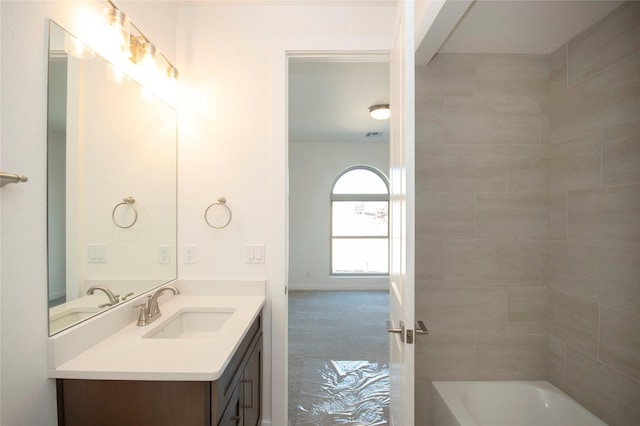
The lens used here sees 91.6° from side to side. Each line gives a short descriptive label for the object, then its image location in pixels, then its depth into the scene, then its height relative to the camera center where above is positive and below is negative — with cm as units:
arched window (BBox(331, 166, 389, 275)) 590 -16
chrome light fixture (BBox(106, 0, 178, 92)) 132 +81
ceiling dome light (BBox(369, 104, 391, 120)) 364 +124
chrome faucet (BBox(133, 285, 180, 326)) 143 -45
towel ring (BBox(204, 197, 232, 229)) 190 -1
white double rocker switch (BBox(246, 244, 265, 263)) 190 -23
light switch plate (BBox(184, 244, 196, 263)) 191 -23
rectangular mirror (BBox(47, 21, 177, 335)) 110 +13
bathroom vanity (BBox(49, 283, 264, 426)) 103 -55
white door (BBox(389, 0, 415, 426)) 111 +1
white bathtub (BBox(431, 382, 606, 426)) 169 -106
